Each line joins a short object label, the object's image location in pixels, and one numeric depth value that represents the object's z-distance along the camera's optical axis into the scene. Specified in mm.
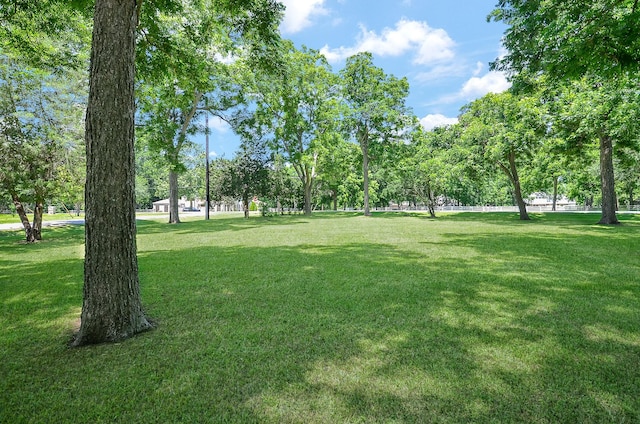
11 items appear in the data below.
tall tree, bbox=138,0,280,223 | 6301
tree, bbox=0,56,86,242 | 12156
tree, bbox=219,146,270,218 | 30781
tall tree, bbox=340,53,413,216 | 29828
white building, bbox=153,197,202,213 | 79375
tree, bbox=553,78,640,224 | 13352
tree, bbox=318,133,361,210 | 31850
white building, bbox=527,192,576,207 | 81250
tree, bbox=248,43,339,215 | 29578
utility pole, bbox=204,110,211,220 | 26169
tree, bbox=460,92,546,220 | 19047
